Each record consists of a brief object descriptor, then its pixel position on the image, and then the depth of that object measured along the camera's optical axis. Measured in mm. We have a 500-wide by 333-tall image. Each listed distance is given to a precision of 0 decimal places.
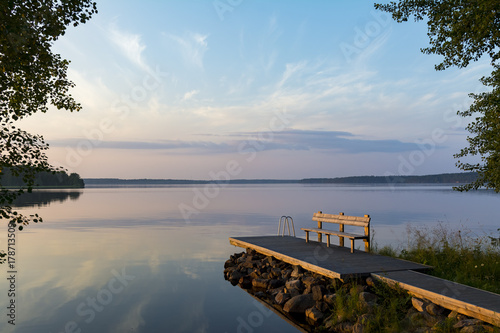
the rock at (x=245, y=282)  13664
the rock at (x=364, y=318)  8211
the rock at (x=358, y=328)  8068
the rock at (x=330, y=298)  9609
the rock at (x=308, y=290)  10671
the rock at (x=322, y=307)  9745
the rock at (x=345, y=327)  8438
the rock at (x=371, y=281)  9555
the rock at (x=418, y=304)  7910
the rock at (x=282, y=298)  10953
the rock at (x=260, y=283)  13018
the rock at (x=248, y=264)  14843
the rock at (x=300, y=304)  10297
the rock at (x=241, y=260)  15914
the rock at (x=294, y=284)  11188
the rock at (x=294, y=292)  11023
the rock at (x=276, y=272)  13031
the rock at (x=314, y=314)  9641
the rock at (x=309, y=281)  10692
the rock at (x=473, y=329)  6710
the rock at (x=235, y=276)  14344
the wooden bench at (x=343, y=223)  12162
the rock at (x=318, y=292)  10109
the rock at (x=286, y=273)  12451
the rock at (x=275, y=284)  12430
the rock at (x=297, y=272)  11953
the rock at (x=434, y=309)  7688
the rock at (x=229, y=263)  16375
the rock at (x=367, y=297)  8852
